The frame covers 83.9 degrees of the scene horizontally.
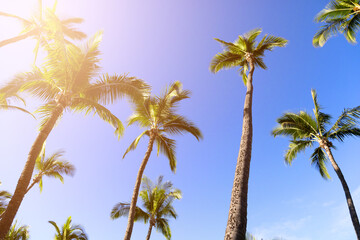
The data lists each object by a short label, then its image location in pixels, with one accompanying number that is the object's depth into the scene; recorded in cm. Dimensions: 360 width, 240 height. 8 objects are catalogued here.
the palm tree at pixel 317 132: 1245
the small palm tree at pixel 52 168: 1431
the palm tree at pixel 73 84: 781
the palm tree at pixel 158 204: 1769
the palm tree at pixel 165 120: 1209
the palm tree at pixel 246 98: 423
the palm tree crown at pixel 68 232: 1734
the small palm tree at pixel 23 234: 755
